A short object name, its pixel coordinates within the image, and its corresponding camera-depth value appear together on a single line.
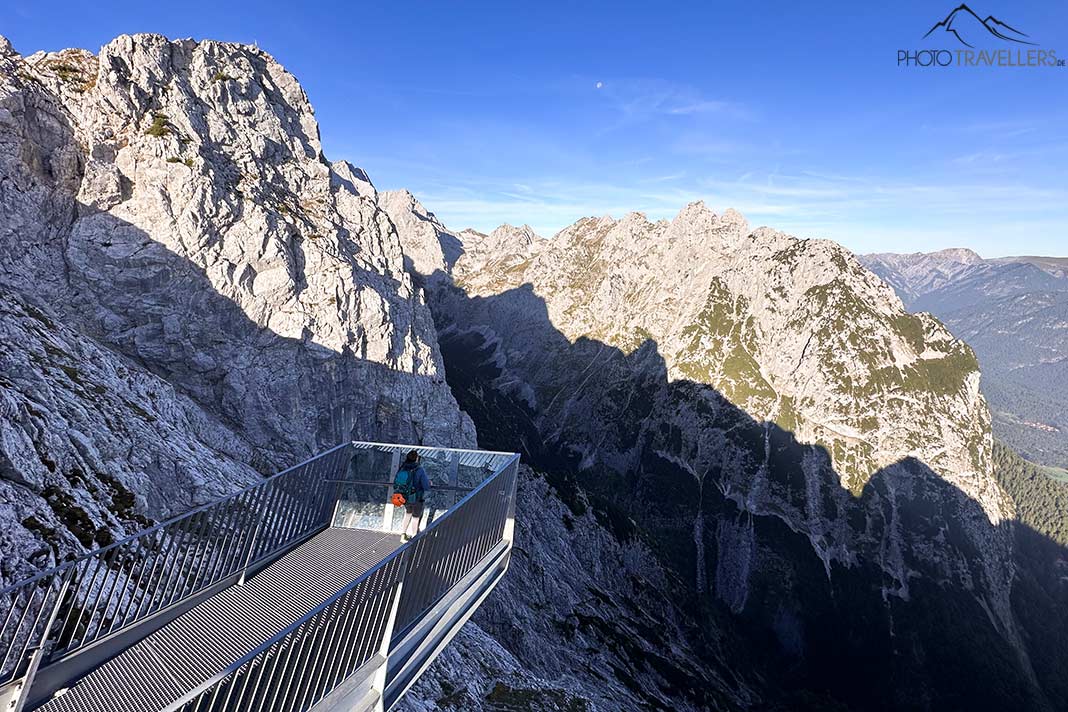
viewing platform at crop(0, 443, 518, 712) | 9.66
